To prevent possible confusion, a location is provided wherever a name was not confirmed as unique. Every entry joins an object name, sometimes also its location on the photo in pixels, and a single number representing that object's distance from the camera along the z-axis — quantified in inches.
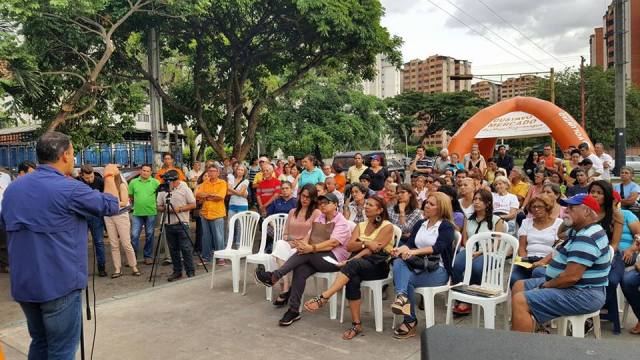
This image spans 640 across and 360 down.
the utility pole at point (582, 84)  1153.0
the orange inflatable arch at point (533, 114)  562.9
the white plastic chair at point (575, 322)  147.9
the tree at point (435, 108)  1961.1
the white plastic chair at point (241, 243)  252.8
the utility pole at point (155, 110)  443.5
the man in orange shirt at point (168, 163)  349.4
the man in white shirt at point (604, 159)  389.8
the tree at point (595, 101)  1328.7
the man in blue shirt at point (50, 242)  116.3
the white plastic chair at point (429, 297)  183.3
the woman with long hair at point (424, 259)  183.9
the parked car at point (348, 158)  741.3
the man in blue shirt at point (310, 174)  359.6
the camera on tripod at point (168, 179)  283.0
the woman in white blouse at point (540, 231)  192.2
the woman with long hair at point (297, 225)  230.9
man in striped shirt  144.3
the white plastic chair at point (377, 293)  190.4
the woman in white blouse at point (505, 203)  267.7
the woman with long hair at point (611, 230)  181.6
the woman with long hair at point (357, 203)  264.1
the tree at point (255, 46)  506.6
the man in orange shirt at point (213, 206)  308.3
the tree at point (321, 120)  1259.2
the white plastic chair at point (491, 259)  186.5
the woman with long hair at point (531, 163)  463.5
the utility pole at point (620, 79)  502.0
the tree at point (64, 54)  355.3
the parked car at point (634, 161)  1046.6
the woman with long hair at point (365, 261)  192.1
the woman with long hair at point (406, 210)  236.1
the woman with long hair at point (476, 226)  207.3
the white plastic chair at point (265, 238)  238.8
